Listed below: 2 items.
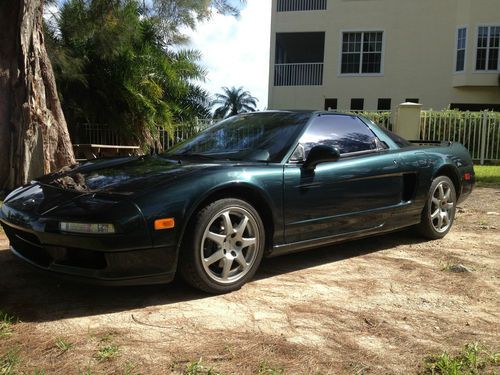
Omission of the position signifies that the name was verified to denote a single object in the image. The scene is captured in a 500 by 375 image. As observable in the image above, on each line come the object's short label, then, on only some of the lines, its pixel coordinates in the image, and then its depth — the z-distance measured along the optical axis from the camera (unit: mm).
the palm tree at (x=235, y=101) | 46062
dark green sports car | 3180
